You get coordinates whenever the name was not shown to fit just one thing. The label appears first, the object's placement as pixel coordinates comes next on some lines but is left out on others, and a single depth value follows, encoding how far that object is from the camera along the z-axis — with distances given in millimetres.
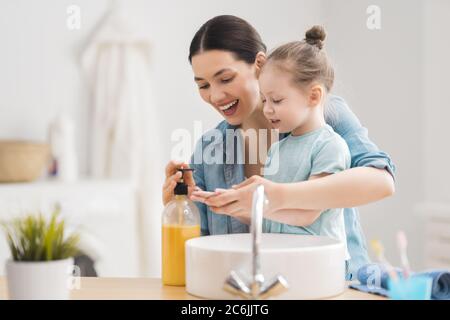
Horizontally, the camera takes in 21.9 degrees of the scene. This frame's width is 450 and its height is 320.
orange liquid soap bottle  2102
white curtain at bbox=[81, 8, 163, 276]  4103
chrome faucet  1869
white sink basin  1935
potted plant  1894
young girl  2167
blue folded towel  1991
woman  2230
